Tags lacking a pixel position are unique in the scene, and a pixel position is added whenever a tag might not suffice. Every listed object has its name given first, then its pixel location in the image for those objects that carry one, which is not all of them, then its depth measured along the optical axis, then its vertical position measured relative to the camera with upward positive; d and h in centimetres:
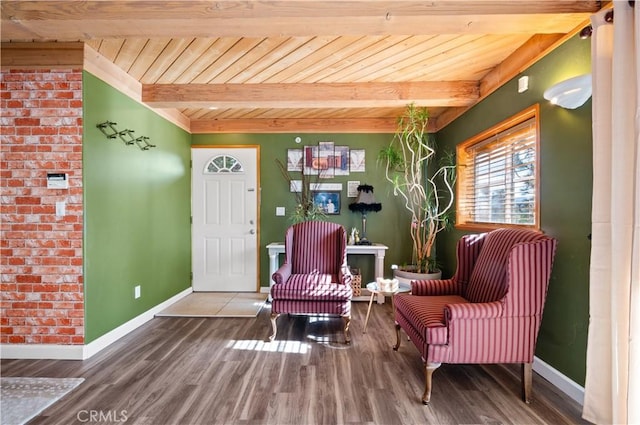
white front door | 441 -20
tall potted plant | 364 +39
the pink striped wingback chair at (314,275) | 278 -69
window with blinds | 242 +31
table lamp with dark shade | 413 +8
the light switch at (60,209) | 243 -2
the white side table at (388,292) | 268 -74
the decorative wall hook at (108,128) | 264 +70
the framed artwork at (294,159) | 443 +70
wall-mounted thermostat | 243 +21
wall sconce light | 173 +68
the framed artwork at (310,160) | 441 +69
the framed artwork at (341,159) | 440 +71
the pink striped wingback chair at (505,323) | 186 -71
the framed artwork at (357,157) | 440 +74
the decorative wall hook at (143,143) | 316 +69
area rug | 176 -120
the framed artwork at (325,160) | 441 +69
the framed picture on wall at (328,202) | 438 +9
